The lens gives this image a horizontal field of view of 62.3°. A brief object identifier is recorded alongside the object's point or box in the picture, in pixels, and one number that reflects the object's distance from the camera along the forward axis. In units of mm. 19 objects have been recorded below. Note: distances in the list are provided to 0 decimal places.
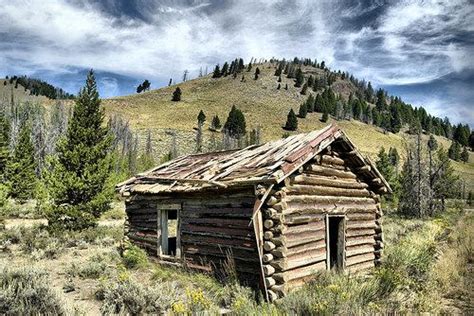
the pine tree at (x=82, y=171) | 20125
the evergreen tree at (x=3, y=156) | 37156
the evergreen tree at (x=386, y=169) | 45831
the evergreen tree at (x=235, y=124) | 76212
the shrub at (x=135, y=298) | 8000
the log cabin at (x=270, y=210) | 9102
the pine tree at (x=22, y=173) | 34841
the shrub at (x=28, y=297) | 6793
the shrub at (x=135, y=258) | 12344
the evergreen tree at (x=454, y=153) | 100000
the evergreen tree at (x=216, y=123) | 80062
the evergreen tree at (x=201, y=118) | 79738
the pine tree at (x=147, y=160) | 50853
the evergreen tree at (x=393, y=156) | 70950
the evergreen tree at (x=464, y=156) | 101856
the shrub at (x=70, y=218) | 19859
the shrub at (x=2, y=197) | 18109
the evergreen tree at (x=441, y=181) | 38062
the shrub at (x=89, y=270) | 11383
